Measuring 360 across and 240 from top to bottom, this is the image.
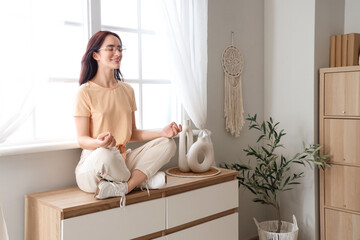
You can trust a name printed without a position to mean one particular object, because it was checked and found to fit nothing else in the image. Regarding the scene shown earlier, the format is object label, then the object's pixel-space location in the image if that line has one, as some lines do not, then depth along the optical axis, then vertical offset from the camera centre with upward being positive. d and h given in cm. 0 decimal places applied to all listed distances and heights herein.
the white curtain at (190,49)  274 +37
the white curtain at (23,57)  204 +24
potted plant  318 -45
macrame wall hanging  328 +12
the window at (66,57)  209 +27
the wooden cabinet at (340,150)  312 -32
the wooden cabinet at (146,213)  197 -53
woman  212 -11
